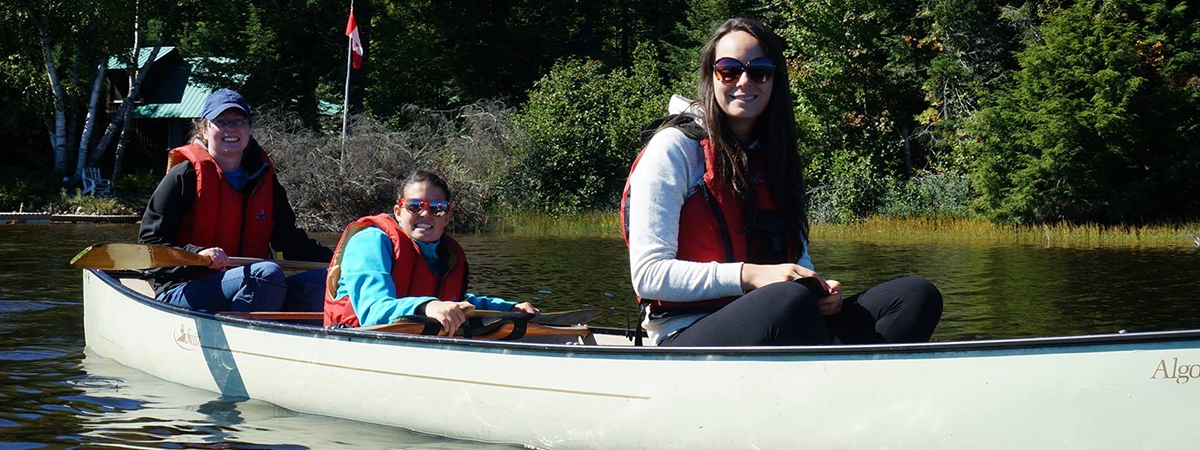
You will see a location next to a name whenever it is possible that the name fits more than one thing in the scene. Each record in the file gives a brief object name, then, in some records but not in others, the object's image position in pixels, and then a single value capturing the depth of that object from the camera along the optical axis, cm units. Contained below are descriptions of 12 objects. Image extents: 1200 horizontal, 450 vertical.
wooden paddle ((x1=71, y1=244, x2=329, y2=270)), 568
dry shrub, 2108
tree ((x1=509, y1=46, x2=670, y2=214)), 2473
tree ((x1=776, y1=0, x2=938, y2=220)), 2406
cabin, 3072
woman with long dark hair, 349
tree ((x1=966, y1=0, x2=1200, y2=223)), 1947
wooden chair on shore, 2498
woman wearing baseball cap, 582
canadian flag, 2272
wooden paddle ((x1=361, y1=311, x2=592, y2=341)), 463
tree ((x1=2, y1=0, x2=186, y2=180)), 2525
